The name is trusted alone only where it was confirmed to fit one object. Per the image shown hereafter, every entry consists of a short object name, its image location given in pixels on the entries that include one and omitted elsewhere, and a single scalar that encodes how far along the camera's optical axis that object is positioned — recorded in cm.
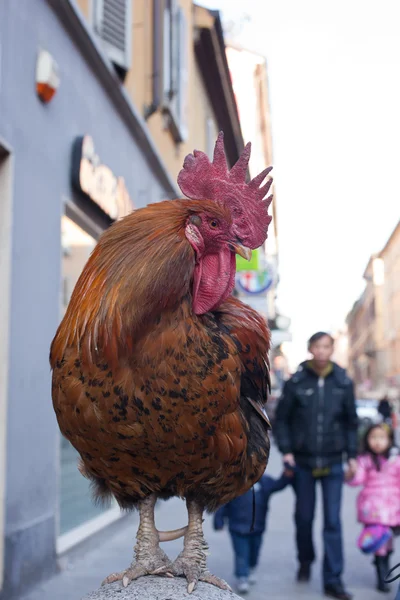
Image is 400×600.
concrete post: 206
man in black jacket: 524
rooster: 193
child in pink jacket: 543
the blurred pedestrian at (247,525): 521
